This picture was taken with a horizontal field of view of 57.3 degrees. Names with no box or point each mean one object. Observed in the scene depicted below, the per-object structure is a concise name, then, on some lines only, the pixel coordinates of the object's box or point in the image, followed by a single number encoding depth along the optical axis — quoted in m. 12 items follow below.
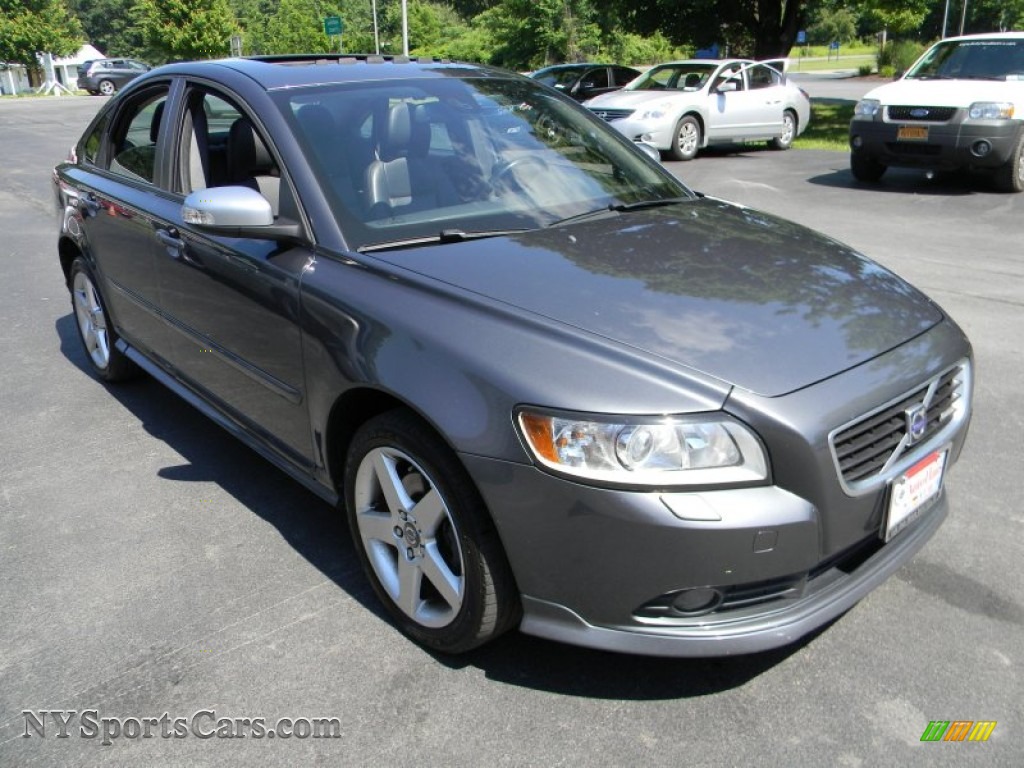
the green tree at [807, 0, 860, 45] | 73.44
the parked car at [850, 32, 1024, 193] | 10.13
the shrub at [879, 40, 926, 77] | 42.50
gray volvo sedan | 2.24
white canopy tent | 51.66
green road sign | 32.50
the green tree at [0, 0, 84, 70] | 50.44
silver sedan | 14.12
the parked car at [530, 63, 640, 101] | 17.48
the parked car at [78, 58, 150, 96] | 42.84
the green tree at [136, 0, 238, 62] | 49.28
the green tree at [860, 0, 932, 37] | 19.45
